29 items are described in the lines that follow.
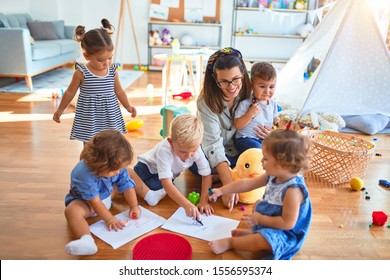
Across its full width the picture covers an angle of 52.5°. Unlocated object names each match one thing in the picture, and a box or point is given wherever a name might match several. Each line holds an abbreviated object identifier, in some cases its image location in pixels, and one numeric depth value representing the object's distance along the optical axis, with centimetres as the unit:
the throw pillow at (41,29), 447
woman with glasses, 161
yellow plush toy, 158
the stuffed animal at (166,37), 508
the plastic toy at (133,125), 251
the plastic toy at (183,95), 347
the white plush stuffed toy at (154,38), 505
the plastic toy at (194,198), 158
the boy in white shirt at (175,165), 138
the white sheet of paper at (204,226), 135
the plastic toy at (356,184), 175
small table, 339
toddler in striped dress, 171
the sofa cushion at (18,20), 408
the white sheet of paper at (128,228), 131
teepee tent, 269
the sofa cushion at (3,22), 372
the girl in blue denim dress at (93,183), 127
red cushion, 120
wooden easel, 493
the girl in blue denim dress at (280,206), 110
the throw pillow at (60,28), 459
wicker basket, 176
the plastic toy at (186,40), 504
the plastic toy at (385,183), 182
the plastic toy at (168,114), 223
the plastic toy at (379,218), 146
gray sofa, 352
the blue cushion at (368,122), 258
